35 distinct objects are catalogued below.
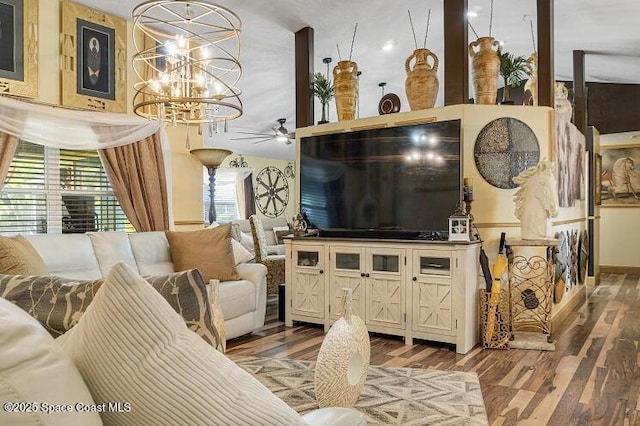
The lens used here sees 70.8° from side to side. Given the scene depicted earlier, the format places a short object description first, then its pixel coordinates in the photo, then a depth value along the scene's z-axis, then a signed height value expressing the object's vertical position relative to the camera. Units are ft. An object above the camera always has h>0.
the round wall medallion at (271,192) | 33.12 +1.75
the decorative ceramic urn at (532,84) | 14.61 +4.36
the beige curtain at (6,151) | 11.59 +1.73
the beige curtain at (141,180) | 14.23 +1.17
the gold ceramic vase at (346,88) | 15.62 +4.39
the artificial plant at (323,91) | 16.74 +4.63
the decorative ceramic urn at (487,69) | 13.71 +4.39
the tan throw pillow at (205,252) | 13.23 -1.09
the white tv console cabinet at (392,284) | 12.05 -2.08
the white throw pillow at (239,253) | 14.52 -1.25
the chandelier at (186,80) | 8.24 +2.89
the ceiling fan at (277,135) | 24.29 +4.69
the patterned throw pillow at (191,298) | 3.16 -0.59
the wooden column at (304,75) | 16.38 +5.15
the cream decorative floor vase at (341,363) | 7.94 -2.65
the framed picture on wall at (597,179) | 22.72 +1.69
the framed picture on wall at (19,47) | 11.74 +4.57
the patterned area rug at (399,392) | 8.14 -3.67
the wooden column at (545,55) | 13.96 +4.92
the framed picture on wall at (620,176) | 26.71 +2.12
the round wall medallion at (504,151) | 13.34 +1.83
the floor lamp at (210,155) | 16.25 +2.19
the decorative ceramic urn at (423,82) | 14.14 +4.15
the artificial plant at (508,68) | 14.19 +4.58
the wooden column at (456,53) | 13.41 +4.80
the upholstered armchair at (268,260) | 19.66 -1.99
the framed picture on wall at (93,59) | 13.21 +4.87
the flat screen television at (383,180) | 13.09 +1.07
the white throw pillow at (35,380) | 1.72 -0.66
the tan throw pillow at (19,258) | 9.38 -0.87
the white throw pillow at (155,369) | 2.05 -0.73
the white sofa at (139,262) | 11.03 -1.20
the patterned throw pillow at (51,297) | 3.22 -0.60
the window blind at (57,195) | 12.63 +0.67
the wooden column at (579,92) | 20.54 +5.48
